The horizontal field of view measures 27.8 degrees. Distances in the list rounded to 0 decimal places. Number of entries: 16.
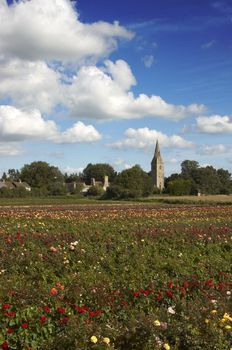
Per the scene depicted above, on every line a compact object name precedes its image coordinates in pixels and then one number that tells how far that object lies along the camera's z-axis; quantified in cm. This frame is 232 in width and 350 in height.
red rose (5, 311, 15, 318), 636
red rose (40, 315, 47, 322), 621
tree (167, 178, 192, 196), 10314
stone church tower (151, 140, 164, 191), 15418
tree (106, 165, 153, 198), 8219
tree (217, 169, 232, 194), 13750
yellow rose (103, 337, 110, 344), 570
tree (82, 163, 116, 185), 17012
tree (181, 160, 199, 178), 15110
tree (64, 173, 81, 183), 17200
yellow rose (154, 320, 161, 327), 611
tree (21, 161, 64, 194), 14066
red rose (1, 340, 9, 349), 558
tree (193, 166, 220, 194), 13035
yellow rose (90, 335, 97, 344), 561
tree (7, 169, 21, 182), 15627
